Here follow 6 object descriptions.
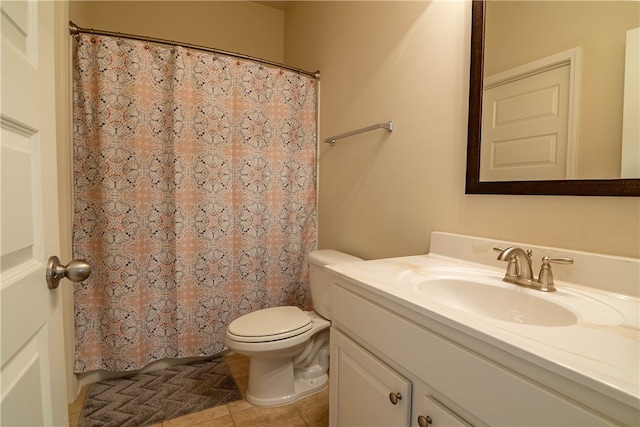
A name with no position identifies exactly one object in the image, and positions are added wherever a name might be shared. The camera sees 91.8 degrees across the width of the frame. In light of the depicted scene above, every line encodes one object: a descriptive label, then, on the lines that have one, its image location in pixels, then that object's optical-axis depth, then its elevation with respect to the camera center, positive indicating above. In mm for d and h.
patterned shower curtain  1595 +31
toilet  1428 -674
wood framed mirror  989 +258
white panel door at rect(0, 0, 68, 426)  467 -45
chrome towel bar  1470 +369
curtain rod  1501 +843
